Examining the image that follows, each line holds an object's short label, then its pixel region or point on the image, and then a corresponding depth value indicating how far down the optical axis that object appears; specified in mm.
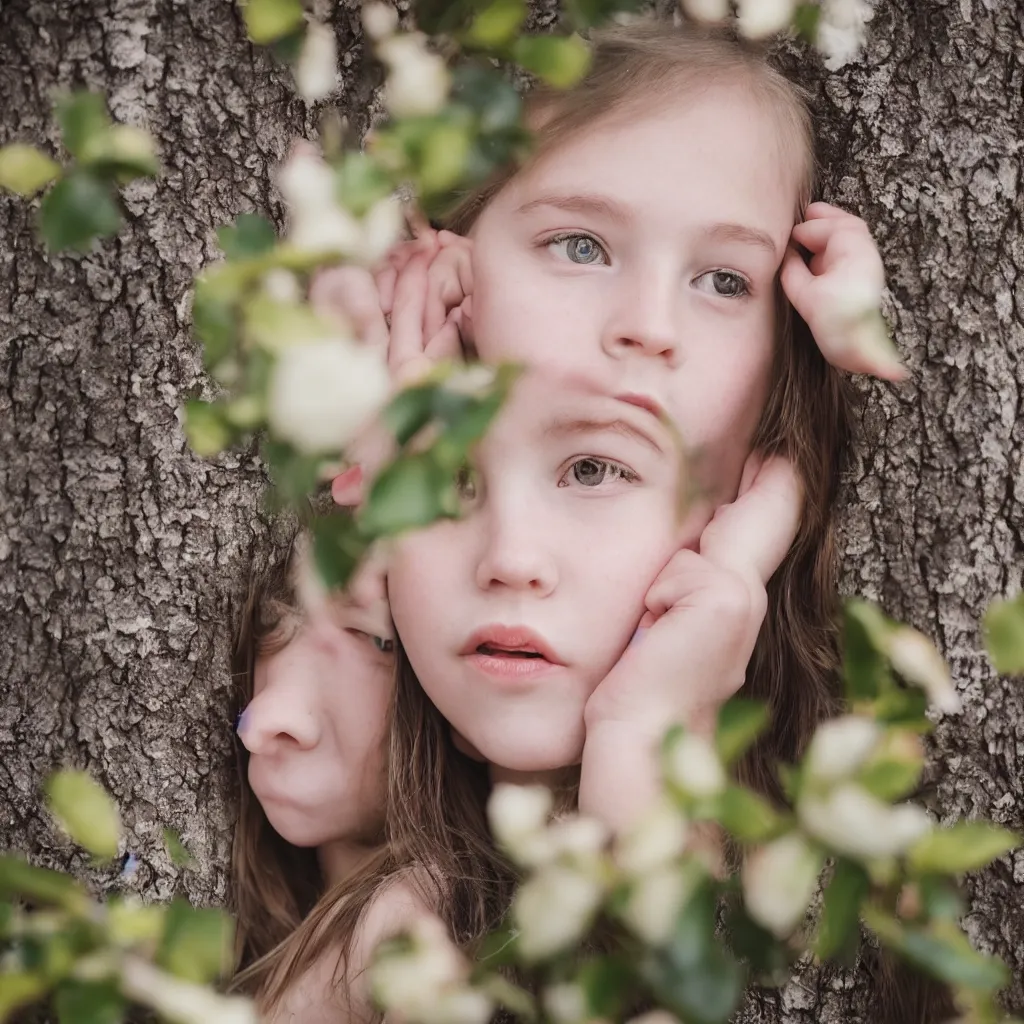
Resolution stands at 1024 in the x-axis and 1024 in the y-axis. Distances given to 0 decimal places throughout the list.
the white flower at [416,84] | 914
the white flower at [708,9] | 1059
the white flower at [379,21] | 1070
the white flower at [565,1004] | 907
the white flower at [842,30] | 1078
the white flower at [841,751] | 879
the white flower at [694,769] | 880
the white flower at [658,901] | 880
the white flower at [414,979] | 908
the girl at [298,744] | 1123
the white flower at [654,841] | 882
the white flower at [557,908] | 888
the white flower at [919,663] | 908
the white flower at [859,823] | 856
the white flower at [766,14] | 987
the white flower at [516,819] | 902
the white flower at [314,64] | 974
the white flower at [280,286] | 869
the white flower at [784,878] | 882
